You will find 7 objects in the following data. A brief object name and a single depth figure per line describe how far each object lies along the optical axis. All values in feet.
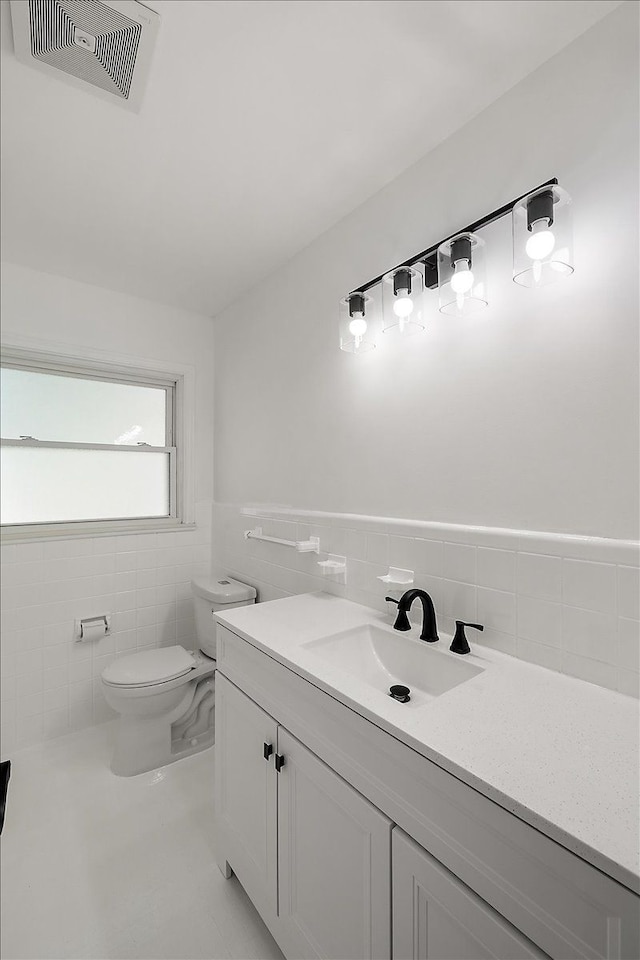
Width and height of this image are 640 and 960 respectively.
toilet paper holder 7.80
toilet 6.61
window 7.57
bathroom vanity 2.05
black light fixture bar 4.32
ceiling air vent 3.39
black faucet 4.28
